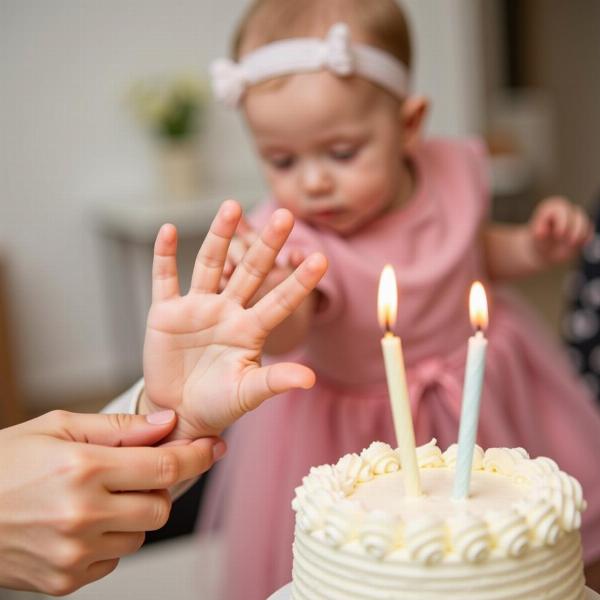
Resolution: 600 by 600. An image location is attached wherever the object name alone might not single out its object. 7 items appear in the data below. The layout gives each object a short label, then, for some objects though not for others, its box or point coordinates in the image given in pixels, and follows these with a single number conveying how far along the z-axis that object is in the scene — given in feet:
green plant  13.00
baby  4.18
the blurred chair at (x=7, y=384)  11.44
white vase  13.28
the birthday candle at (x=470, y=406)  2.00
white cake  1.96
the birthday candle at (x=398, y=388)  2.04
